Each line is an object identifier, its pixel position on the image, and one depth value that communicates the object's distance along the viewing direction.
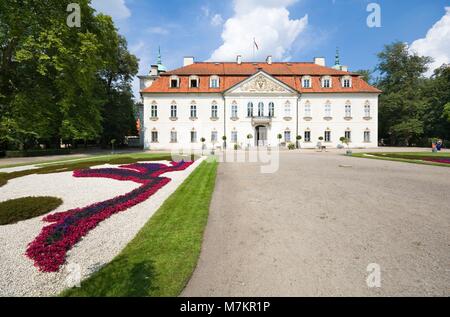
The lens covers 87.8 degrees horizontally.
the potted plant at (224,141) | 39.29
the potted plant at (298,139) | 39.29
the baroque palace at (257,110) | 39.72
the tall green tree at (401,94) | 44.81
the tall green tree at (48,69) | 21.58
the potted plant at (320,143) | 37.48
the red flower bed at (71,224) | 3.93
